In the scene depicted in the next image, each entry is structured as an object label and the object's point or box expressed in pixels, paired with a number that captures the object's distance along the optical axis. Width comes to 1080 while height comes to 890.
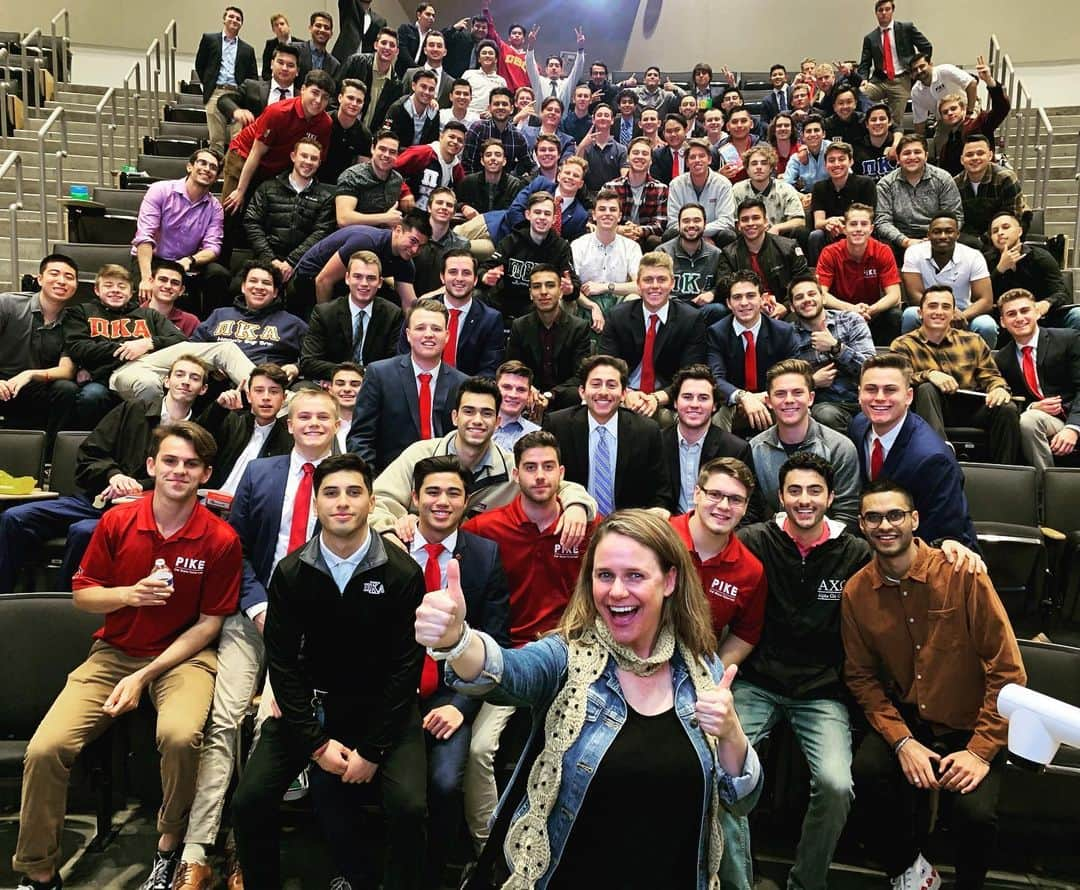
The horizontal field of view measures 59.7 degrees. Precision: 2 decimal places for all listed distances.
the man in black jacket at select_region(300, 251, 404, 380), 4.69
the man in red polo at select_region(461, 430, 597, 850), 3.17
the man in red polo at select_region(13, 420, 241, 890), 2.68
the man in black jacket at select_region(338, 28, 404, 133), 7.62
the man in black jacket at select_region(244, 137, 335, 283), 5.76
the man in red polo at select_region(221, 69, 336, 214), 6.04
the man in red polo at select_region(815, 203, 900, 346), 5.39
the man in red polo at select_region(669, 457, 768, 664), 2.96
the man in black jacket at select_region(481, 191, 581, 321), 5.27
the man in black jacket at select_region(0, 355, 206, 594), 3.58
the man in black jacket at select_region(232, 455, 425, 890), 2.54
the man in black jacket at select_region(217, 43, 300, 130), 7.07
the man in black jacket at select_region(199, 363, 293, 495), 3.84
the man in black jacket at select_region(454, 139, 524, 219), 6.32
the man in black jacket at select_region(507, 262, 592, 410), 4.75
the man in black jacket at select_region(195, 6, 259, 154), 8.27
